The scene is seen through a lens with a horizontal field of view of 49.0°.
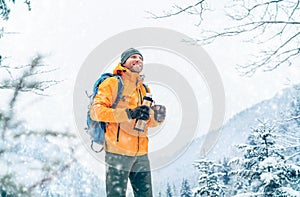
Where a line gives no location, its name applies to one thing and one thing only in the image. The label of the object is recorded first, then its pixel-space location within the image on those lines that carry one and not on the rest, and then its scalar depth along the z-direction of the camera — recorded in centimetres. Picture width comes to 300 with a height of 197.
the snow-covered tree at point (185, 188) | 3478
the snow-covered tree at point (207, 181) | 1844
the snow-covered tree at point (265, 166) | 1362
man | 319
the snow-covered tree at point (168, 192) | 4272
